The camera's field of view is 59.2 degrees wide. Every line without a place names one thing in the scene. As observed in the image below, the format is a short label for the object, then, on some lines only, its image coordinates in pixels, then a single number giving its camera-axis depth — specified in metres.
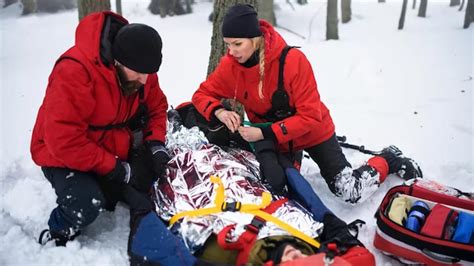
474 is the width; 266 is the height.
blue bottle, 2.94
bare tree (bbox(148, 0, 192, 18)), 18.75
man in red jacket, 2.73
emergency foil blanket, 2.72
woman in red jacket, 3.30
